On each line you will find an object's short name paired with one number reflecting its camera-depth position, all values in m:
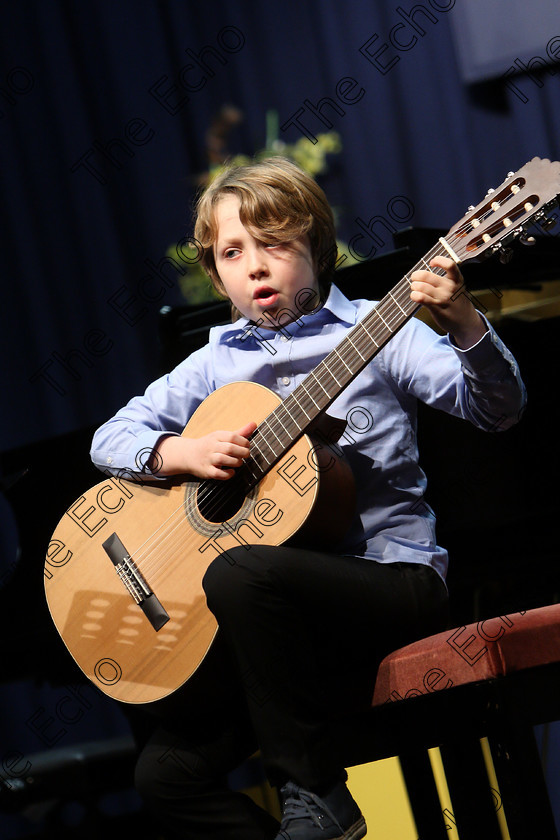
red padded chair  6.50
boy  6.49
